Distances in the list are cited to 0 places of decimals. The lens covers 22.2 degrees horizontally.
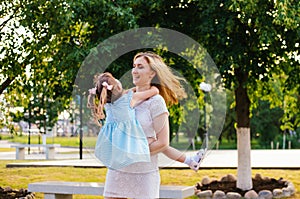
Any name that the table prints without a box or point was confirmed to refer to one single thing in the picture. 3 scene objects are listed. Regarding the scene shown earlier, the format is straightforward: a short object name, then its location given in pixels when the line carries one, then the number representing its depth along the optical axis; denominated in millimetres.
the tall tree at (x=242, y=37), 9567
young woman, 4382
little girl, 4361
